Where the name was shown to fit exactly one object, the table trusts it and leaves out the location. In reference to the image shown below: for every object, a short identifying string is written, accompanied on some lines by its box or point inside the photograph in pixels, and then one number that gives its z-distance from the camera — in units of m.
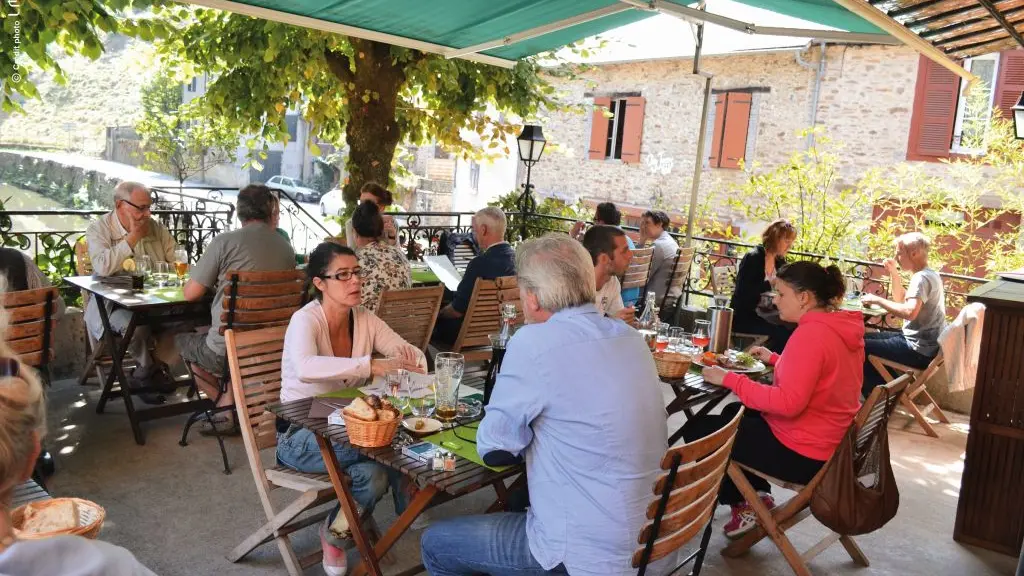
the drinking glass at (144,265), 5.08
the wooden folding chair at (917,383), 5.84
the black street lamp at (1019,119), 6.02
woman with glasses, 3.09
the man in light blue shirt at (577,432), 2.22
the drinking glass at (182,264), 5.23
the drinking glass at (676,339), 4.23
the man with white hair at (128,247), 5.02
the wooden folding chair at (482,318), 5.09
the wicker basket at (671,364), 3.72
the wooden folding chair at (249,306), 4.52
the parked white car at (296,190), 29.98
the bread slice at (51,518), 2.03
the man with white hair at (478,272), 5.32
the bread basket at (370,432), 2.59
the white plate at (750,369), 4.01
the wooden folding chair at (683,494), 2.22
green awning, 4.92
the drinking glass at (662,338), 4.09
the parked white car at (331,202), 23.54
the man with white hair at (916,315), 5.75
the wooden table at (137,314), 4.58
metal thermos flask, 4.25
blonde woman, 1.23
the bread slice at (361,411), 2.60
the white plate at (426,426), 2.79
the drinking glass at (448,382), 2.88
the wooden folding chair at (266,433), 3.07
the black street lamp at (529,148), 9.64
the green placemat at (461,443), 2.62
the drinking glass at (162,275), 5.14
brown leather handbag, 3.22
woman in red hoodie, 3.37
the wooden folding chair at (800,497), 3.23
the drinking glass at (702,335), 4.28
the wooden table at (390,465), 2.46
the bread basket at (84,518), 2.02
